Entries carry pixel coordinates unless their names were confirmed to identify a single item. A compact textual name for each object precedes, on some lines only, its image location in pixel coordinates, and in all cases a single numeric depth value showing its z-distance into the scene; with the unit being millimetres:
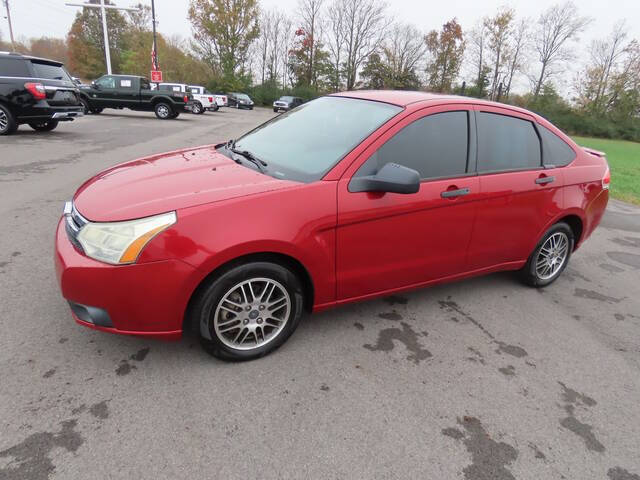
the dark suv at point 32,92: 9852
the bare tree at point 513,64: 53625
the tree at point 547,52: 52531
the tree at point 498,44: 52719
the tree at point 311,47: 57188
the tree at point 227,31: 48781
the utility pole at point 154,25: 29703
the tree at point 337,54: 57062
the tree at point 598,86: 47844
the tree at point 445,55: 55969
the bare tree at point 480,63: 53844
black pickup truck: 19125
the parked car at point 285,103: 39562
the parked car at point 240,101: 40875
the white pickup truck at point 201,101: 26573
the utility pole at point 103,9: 27719
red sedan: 2295
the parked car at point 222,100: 37156
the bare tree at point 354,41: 56656
